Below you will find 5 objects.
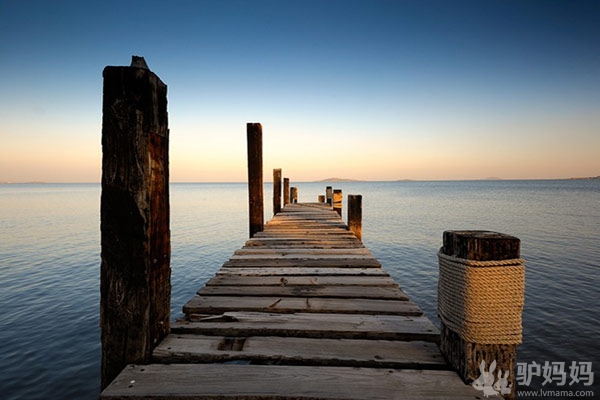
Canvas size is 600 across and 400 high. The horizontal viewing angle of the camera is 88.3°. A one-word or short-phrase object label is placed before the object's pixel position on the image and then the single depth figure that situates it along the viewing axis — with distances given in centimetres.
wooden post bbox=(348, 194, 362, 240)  825
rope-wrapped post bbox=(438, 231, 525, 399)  164
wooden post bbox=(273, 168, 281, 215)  1402
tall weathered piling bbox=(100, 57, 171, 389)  193
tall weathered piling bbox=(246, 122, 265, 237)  755
